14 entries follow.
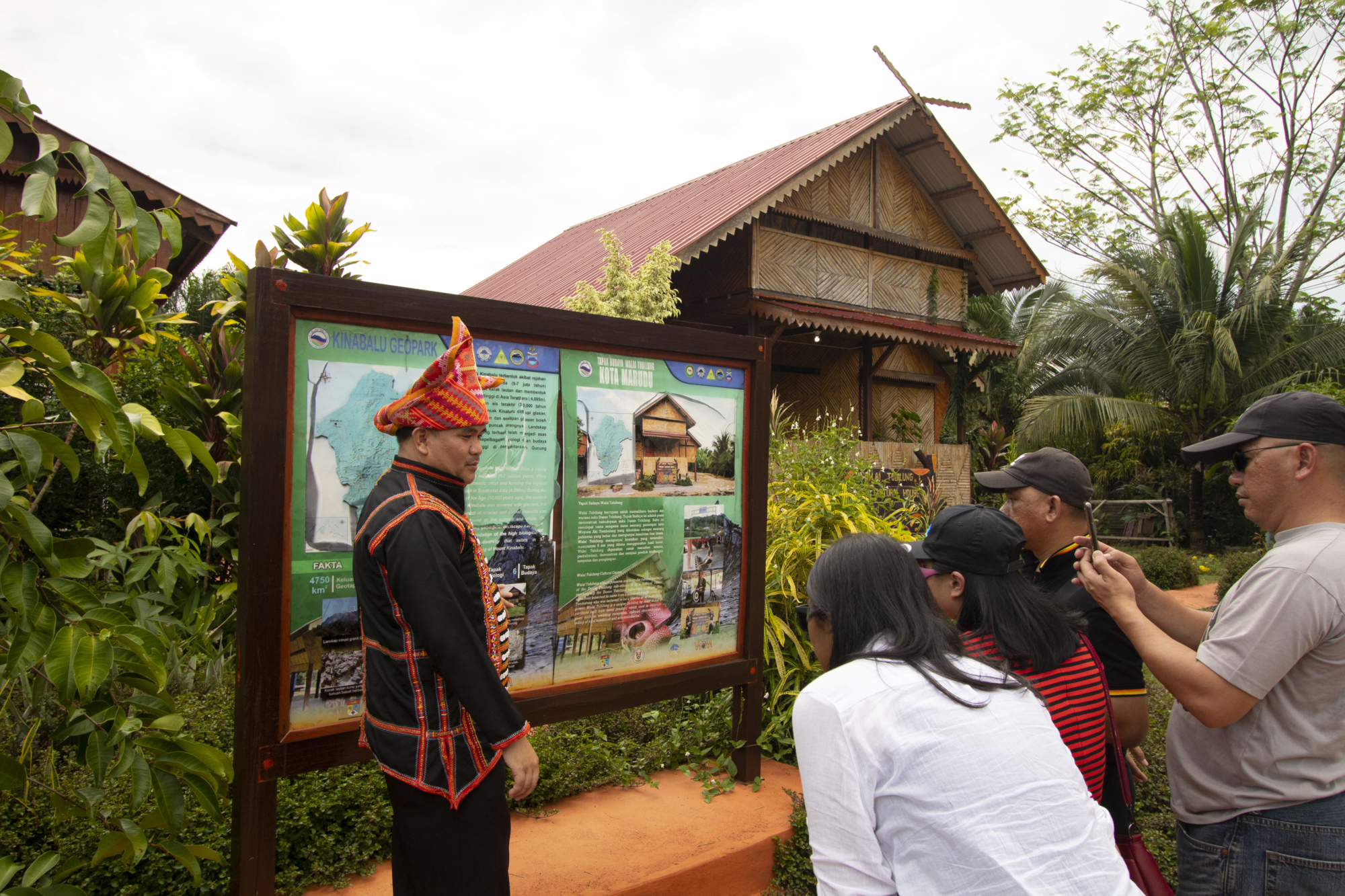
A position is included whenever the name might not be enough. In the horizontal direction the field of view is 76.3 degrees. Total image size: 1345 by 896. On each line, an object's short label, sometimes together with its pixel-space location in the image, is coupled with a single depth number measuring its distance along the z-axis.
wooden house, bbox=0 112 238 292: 9.64
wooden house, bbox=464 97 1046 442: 12.04
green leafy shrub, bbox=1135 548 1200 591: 12.23
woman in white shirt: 1.45
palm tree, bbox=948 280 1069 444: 20.95
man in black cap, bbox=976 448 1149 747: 2.42
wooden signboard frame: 2.52
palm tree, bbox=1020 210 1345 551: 15.70
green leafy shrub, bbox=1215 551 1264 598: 10.43
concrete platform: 3.20
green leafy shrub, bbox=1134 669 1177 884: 3.57
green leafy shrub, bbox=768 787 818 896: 3.54
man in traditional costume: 2.08
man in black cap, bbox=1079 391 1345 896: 1.93
